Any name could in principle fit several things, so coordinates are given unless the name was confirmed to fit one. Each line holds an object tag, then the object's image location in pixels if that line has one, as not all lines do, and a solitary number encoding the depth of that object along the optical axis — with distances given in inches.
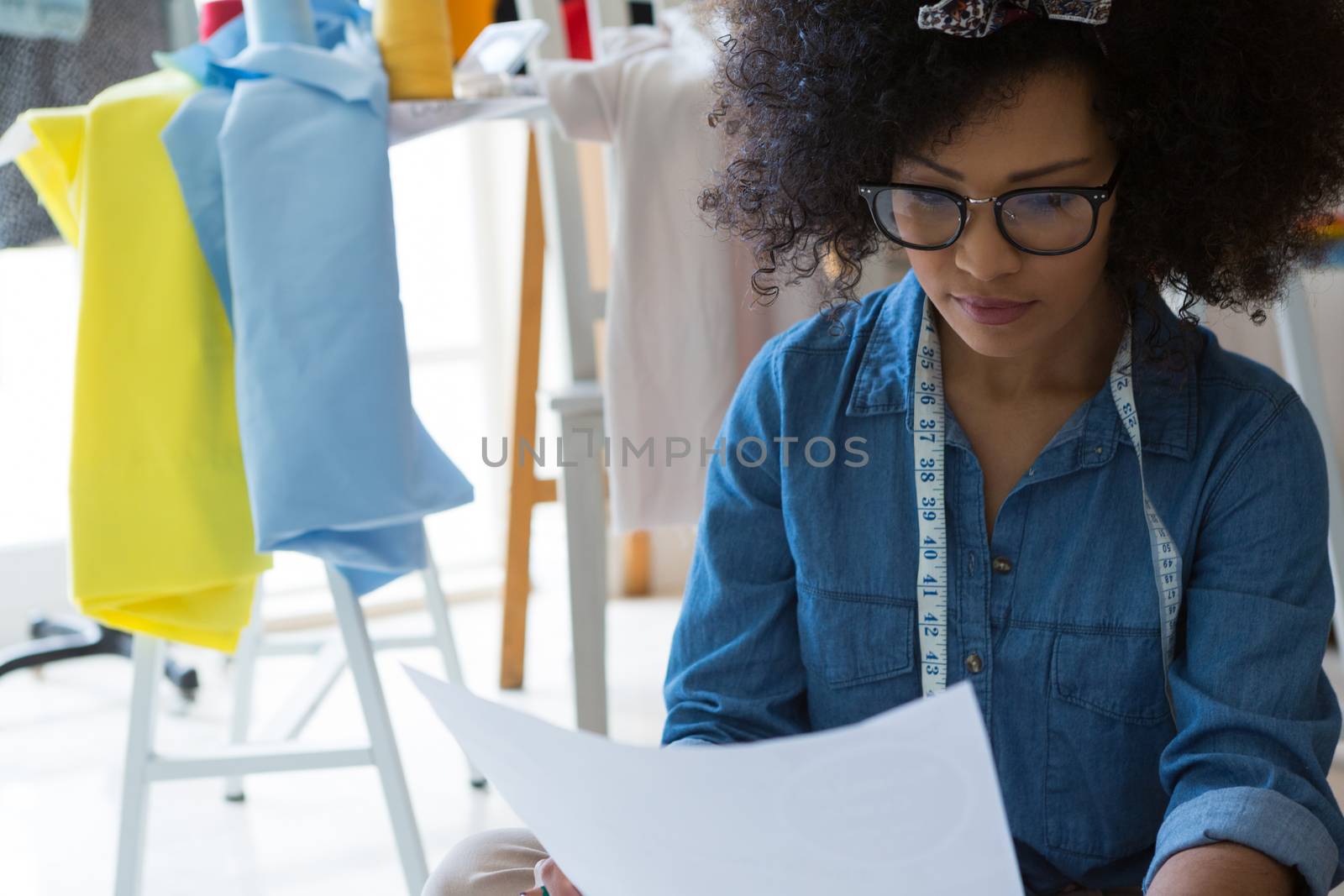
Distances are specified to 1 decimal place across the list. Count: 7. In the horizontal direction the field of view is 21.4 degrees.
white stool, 103.7
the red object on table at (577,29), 126.7
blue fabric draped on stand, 97.5
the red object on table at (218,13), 106.0
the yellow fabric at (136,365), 98.2
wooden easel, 135.5
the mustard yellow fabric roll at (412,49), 101.9
